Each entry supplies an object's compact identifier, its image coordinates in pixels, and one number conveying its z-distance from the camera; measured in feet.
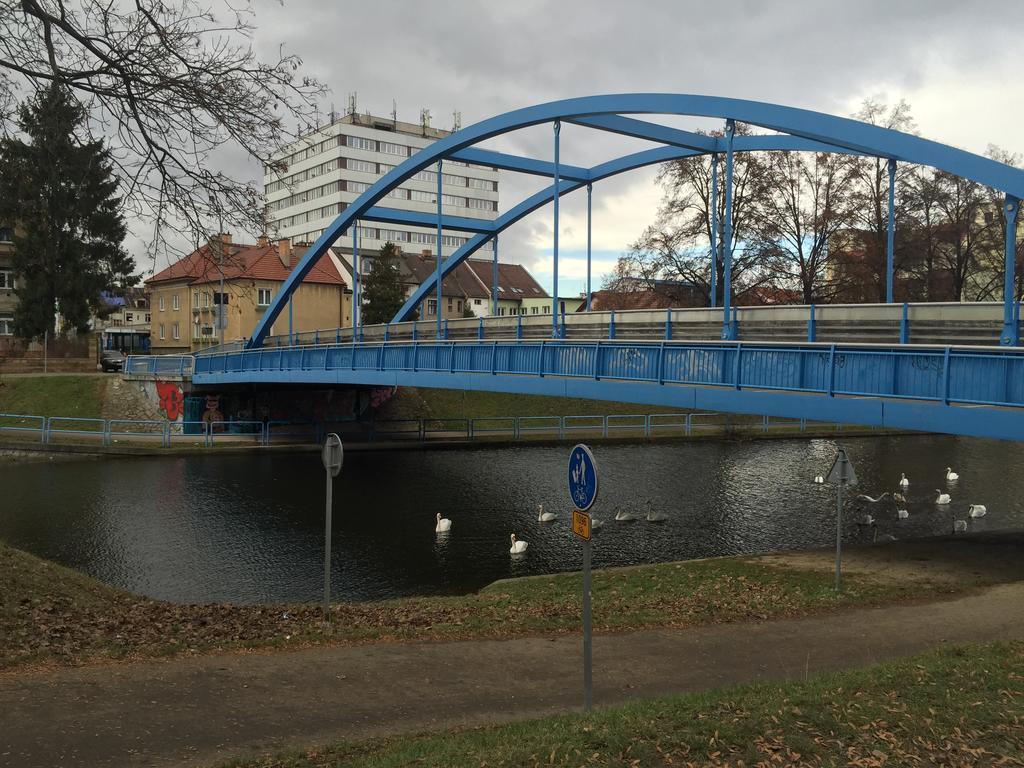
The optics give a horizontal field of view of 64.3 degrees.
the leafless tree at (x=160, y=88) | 24.95
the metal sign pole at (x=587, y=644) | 19.26
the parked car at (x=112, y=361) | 138.92
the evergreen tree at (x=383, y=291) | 164.25
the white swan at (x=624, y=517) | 62.49
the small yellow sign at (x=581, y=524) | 19.67
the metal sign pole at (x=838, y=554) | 36.04
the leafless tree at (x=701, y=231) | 97.81
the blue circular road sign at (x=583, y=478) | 19.40
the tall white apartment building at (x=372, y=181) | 275.59
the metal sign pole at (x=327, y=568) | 29.48
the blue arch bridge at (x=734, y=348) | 36.63
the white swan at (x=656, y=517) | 62.85
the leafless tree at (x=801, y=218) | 96.68
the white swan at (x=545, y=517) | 63.52
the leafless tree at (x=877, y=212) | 95.66
